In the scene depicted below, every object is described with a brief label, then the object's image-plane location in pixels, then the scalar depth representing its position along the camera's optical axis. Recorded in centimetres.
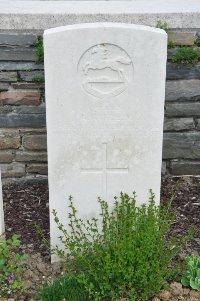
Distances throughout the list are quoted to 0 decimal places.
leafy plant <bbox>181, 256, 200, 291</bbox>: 300
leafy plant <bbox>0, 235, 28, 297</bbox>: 307
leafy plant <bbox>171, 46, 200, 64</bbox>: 395
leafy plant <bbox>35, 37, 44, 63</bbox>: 387
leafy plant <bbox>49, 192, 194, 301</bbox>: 286
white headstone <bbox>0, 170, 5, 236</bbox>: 329
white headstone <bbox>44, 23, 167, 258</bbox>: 290
